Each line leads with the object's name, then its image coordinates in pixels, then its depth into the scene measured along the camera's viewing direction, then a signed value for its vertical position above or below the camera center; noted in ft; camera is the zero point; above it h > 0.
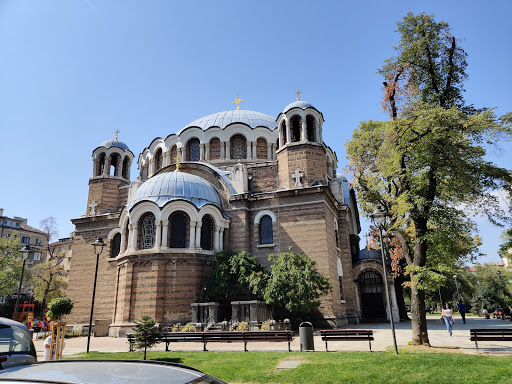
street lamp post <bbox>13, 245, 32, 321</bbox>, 53.05 +8.30
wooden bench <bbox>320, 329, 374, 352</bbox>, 38.22 -3.07
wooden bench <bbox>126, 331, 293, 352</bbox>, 40.04 -3.17
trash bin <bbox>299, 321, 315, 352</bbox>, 37.52 -3.34
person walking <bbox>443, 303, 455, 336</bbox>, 48.17 -1.97
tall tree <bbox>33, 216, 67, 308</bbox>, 128.57 +9.84
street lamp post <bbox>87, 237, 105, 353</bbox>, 45.57 +7.76
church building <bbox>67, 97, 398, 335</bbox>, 59.98 +15.42
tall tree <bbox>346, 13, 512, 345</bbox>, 37.06 +14.82
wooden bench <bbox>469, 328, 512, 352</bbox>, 33.68 -3.00
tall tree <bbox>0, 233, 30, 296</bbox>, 108.99 +13.65
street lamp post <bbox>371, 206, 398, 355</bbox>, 37.40 +8.45
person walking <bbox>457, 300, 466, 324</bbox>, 72.69 -1.31
